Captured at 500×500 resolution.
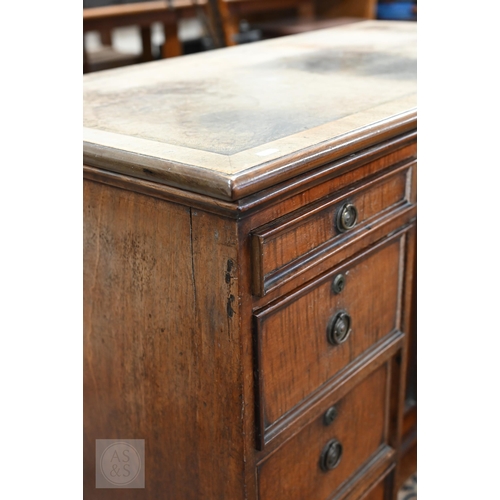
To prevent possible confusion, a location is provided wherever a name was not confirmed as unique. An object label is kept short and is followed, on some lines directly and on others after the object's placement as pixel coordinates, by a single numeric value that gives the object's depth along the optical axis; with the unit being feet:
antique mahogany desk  2.15
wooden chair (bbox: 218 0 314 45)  7.42
